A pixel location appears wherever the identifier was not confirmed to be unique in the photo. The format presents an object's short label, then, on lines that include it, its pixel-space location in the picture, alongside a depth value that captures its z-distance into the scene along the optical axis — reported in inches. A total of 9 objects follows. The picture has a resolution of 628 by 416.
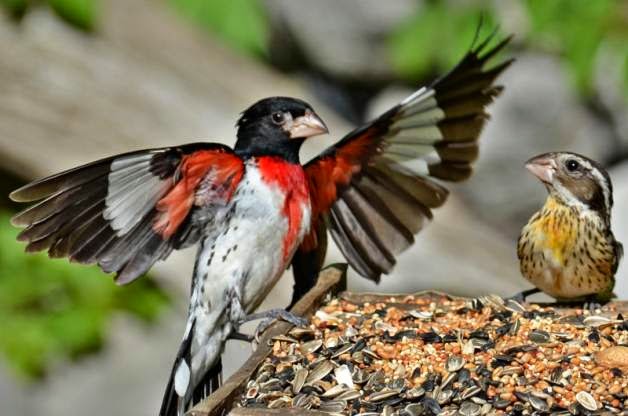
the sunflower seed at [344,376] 257.1
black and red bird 294.0
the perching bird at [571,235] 312.8
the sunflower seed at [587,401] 241.8
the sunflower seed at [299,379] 254.5
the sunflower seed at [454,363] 259.8
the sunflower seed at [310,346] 275.7
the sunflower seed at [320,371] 258.5
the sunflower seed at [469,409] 244.1
